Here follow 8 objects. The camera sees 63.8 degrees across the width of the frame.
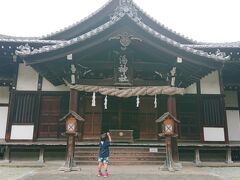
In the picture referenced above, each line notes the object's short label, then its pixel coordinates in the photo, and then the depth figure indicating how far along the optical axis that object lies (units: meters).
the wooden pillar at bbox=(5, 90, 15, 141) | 9.31
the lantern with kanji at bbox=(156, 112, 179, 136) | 7.22
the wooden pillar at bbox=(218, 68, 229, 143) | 9.59
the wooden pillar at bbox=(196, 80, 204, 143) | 9.71
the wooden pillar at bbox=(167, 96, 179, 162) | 7.76
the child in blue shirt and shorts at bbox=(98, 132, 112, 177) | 6.34
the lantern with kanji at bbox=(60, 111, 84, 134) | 6.99
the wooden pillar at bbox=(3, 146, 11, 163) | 8.83
